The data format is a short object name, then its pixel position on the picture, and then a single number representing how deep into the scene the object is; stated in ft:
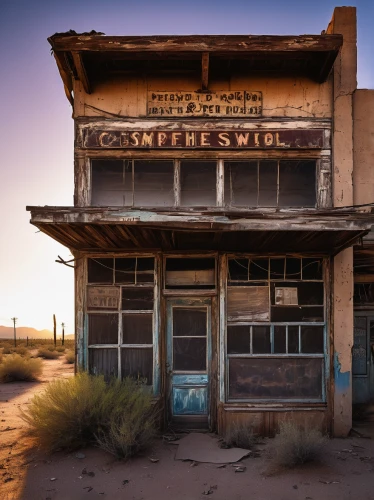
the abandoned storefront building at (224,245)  24.23
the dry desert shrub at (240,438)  21.89
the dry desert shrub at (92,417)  20.31
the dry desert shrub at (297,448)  19.08
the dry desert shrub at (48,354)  71.87
